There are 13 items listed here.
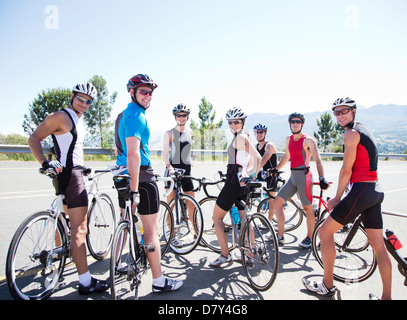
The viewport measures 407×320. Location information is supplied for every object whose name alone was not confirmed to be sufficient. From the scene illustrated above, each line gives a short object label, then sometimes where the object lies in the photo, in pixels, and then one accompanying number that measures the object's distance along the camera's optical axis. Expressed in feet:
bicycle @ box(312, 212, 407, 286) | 11.16
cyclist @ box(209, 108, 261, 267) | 12.03
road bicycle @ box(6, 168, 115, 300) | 8.63
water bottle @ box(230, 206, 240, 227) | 12.37
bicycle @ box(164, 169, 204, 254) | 14.24
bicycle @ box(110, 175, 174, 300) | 8.77
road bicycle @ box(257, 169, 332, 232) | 15.13
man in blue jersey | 9.62
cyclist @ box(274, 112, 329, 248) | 15.07
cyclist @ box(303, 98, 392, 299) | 9.11
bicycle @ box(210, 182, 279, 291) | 10.63
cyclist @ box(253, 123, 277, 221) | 17.85
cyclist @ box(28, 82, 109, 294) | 9.77
